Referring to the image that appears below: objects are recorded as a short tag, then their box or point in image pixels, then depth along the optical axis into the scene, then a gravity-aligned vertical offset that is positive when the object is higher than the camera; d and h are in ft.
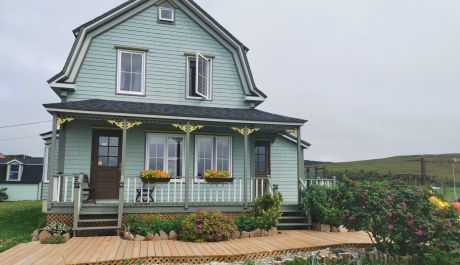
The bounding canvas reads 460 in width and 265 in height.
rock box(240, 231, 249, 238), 32.04 -5.24
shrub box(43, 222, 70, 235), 30.35 -4.52
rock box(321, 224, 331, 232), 35.73 -5.17
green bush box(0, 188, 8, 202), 104.76 -5.86
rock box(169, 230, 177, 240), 30.66 -5.10
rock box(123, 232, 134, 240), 29.86 -5.05
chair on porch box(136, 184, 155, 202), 37.43 -1.93
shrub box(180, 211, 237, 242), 29.55 -4.33
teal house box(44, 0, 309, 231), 34.86 +6.08
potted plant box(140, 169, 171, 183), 36.52 -0.05
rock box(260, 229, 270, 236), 32.87 -5.25
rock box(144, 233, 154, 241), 30.01 -5.14
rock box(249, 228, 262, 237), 32.50 -5.19
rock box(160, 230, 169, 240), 30.42 -5.13
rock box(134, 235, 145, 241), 29.78 -5.19
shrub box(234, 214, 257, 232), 33.32 -4.41
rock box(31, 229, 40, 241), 30.18 -5.05
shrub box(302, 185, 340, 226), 35.27 -2.80
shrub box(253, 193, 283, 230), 33.47 -3.26
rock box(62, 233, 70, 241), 29.94 -5.08
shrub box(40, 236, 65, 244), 28.37 -5.16
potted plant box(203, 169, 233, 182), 38.73 -0.03
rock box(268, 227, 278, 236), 33.28 -5.19
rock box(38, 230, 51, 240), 29.84 -4.98
